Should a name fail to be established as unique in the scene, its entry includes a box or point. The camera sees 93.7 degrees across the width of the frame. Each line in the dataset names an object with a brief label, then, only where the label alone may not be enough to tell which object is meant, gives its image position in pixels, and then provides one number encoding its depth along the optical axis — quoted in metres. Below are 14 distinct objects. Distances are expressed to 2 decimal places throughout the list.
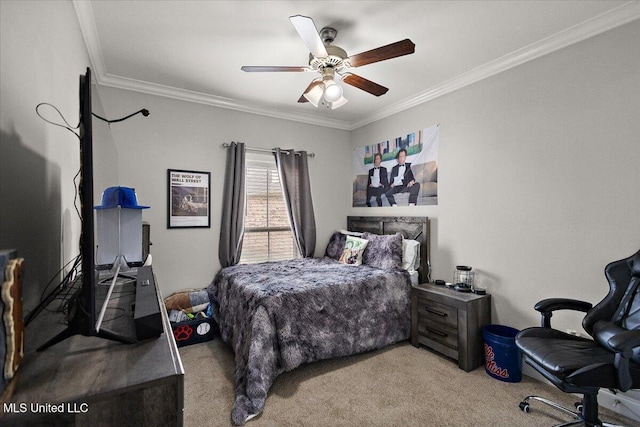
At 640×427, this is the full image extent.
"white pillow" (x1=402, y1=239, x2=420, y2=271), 3.37
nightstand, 2.62
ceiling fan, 1.88
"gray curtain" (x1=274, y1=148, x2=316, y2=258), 4.06
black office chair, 1.54
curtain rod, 3.70
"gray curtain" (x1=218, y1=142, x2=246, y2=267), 3.63
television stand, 0.59
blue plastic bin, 2.43
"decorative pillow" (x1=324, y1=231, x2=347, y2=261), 4.10
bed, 2.27
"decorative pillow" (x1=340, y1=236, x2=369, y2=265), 3.66
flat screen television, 0.76
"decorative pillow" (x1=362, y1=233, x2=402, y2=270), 3.33
